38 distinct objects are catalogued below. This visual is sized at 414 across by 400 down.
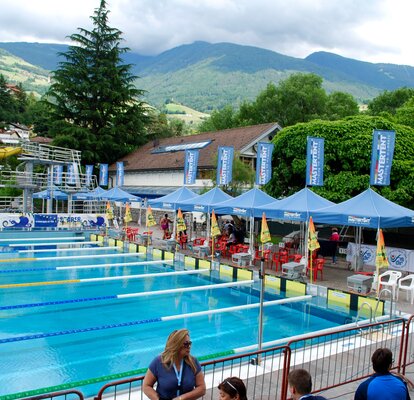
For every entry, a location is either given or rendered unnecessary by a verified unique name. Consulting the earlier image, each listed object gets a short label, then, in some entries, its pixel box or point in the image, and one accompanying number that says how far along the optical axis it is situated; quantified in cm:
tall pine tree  4728
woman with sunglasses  411
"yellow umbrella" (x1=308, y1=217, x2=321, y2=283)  1499
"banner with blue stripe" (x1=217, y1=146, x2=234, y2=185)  2361
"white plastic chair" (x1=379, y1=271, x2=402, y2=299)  1332
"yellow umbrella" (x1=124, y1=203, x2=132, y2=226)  2639
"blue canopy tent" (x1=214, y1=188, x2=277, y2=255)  1836
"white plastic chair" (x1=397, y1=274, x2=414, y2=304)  1327
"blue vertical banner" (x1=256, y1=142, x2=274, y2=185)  2269
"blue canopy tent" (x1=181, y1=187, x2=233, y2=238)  2056
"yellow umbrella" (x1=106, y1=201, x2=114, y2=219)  2992
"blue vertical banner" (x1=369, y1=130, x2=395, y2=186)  1666
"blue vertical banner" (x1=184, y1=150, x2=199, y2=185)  2812
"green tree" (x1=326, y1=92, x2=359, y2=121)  4578
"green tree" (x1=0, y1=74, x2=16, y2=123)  7494
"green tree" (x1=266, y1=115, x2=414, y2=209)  2277
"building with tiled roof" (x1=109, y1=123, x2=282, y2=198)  3534
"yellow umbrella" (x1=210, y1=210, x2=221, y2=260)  1876
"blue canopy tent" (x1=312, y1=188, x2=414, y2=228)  1419
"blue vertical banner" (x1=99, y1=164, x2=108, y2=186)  4278
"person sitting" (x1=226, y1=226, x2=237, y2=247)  2159
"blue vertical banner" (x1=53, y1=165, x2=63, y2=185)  3701
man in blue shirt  407
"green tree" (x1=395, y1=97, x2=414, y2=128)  3089
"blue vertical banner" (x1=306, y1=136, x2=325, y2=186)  1959
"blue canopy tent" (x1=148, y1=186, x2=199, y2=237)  2219
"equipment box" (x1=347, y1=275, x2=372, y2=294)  1374
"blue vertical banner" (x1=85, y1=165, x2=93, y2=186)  4041
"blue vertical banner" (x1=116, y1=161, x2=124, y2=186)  4005
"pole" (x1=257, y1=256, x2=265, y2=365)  740
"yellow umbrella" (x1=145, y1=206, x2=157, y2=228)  2252
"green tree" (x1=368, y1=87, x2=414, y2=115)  4812
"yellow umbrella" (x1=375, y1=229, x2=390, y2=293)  1292
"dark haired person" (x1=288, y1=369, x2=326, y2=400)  378
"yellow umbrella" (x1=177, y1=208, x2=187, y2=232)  2098
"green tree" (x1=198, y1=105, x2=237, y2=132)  5669
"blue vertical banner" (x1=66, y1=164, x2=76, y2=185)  3733
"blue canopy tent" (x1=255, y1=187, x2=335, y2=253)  1634
